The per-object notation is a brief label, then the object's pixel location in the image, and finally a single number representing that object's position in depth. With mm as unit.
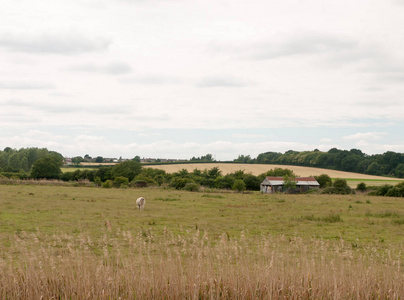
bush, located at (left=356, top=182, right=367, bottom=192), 67131
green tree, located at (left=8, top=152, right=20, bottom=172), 125125
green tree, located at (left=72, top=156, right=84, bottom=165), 153025
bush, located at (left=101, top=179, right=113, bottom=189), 58062
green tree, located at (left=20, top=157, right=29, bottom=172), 128875
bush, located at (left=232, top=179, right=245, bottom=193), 65406
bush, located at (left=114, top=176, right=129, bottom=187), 61416
